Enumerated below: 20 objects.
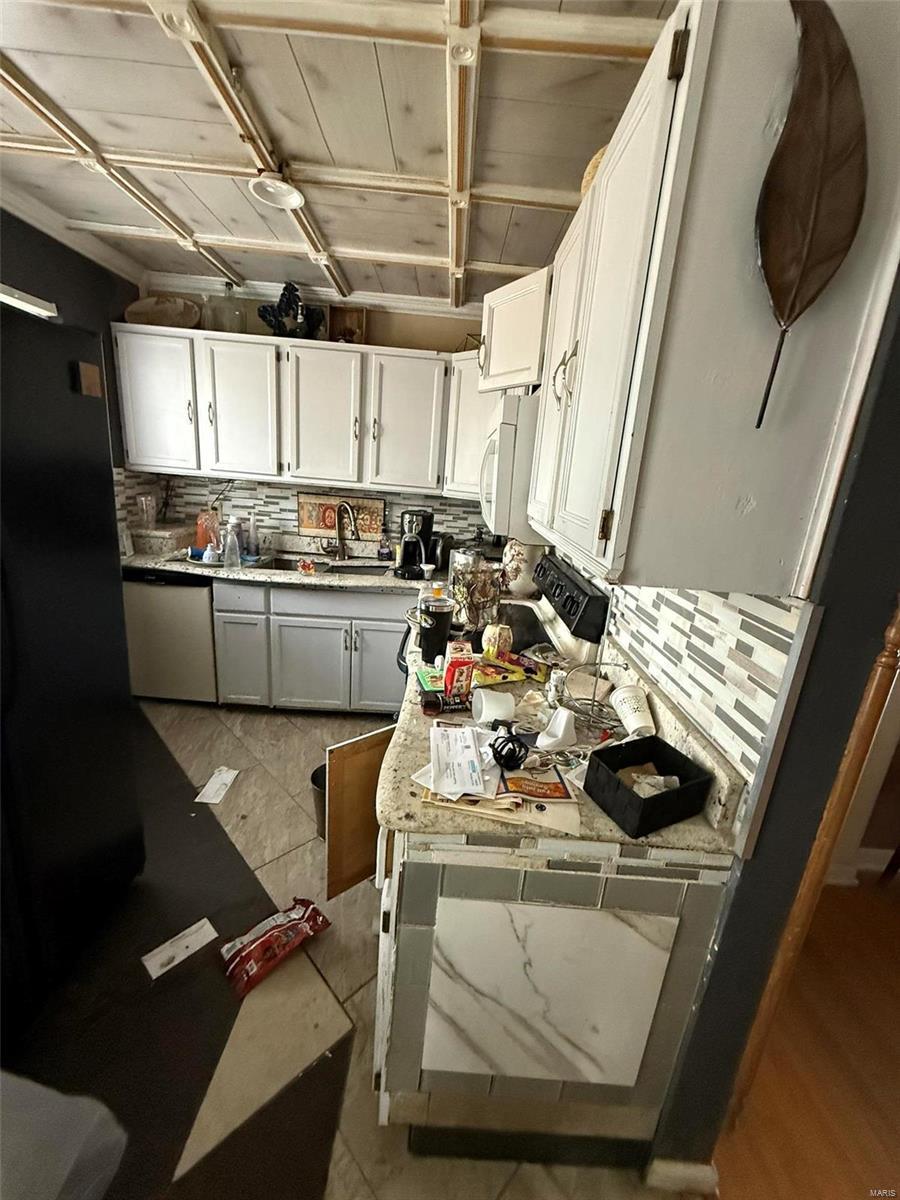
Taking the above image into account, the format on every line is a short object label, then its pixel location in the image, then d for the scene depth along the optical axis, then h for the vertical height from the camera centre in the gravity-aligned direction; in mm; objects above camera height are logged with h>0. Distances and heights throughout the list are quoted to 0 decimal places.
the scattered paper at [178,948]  1561 -1639
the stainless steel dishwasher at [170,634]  2846 -1127
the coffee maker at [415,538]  3076 -481
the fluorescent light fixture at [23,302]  1312 +356
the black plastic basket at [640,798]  934 -614
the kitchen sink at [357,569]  3160 -720
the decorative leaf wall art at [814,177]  643 +421
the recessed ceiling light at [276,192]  1643 +880
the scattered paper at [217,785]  2309 -1635
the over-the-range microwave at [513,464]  1673 +14
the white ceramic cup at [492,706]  1338 -648
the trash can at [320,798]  2033 -1449
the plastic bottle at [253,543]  3249 -621
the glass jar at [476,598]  2066 -554
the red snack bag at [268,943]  1517 -1587
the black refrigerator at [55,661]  1222 -645
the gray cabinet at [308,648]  2861 -1149
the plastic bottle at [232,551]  2936 -619
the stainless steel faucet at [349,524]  3326 -464
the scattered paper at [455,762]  1031 -668
